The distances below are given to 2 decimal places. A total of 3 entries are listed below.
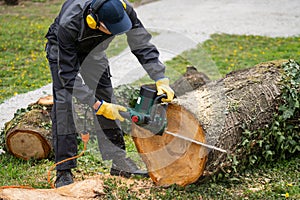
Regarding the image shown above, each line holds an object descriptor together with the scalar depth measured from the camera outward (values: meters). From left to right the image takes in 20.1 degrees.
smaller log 8.37
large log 6.69
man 6.07
